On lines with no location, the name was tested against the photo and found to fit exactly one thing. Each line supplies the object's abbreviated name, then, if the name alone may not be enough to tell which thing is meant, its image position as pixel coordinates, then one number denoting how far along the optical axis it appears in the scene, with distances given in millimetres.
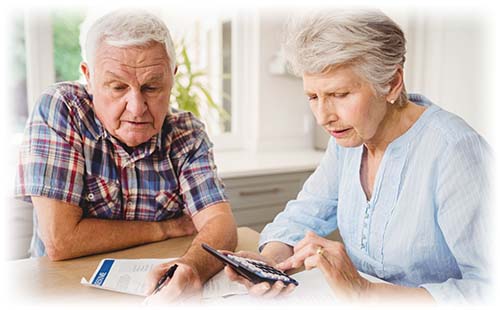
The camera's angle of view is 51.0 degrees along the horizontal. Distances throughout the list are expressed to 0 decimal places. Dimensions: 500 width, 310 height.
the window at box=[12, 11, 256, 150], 2644
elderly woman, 1076
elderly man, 1345
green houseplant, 2736
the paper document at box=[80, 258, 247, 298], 1117
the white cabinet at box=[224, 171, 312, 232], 2572
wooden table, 1091
